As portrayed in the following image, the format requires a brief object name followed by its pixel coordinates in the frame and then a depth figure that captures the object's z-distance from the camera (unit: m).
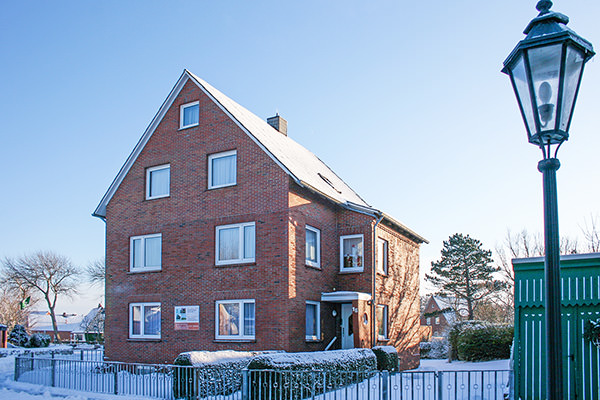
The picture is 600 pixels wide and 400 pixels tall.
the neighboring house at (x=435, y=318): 70.40
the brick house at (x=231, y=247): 17.75
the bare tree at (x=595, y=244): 31.08
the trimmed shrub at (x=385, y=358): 17.39
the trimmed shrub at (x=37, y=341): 35.78
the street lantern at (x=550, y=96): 4.06
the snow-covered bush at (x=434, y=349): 32.94
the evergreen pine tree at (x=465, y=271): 44.50
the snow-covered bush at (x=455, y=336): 24.45
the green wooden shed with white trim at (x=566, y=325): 9.26
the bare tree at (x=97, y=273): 58.41
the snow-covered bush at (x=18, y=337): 35.28
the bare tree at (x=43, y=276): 55.66
